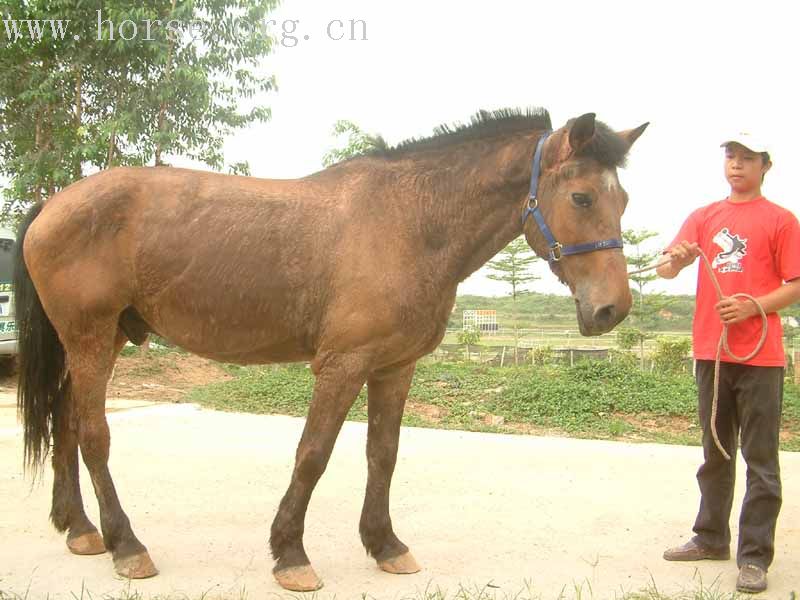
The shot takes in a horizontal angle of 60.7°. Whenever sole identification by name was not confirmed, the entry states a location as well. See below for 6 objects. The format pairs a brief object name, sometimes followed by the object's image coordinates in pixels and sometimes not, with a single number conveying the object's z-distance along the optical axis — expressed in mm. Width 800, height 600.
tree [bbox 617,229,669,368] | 13047
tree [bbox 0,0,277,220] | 9430
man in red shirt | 3135
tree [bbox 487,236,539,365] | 13570
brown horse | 3023
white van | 9906
